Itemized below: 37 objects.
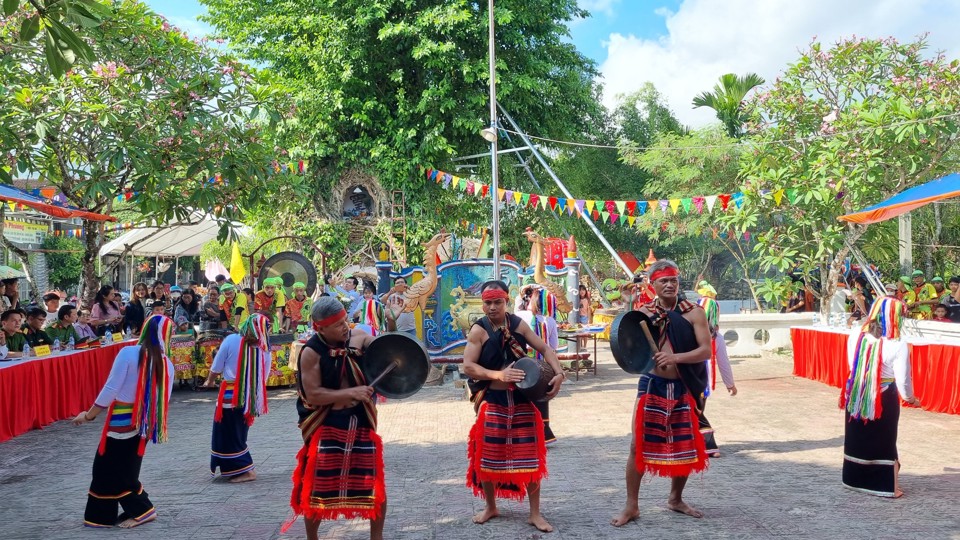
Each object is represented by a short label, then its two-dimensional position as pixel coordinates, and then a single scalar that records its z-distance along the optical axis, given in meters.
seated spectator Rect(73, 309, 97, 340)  11.35
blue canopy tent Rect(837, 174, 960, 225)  9.66
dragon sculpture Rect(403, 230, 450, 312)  13.38
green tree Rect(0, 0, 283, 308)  10.19
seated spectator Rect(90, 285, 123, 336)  12.61
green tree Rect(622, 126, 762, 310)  23.64
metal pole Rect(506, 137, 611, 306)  20.45
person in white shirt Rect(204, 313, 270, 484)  6.79
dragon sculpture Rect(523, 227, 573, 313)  13.70
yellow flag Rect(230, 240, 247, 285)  18.45
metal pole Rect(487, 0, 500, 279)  13.59
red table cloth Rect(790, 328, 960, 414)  9.42
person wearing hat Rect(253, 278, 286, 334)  12.76
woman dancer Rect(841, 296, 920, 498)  5.83
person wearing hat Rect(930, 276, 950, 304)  13.84
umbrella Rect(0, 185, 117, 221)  9.08
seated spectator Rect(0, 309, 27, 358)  9.27
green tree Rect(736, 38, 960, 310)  13.08
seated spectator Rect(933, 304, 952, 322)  11.73
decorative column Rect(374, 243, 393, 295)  13.89
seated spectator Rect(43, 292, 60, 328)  11.20
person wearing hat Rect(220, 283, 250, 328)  12.60
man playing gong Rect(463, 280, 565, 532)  5.20
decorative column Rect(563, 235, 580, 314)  15.01
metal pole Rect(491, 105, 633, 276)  18.14
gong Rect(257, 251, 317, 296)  14.84
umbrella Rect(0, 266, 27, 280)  18.58
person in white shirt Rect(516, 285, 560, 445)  9.17
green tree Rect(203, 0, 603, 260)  19.39
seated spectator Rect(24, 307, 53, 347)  9.96
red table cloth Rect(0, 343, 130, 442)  8.71
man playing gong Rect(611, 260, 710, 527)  5.19
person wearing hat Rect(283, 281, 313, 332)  13.72
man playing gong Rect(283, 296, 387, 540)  4.43
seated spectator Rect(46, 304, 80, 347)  10.65
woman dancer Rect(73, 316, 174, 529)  5.45
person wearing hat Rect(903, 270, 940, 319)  13.12
